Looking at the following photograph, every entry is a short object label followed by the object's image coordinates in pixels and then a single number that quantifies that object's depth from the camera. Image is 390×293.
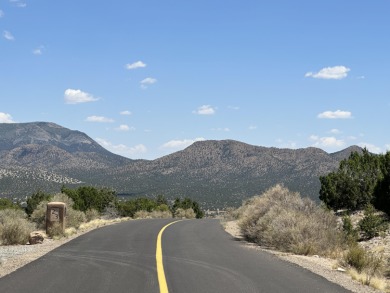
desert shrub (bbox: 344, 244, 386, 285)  13.73
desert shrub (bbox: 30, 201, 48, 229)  29.77
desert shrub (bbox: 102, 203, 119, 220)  66.03
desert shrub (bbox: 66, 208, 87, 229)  30.04
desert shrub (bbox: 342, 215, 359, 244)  25.60
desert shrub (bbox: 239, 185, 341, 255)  17.98
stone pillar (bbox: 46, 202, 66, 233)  24.33
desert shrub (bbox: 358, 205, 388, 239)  28.67
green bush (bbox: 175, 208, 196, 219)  70.62
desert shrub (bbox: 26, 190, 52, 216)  67.96
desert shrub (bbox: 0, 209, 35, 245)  20.94
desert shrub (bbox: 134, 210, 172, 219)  57.22
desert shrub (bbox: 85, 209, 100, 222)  45.60
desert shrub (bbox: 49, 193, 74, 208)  34.81
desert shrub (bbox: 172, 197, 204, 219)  92.43
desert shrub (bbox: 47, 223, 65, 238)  23.77
